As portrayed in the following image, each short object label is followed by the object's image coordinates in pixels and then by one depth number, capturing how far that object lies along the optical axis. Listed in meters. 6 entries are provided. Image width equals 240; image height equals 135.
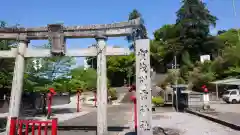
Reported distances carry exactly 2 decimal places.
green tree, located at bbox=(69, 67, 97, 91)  30.98
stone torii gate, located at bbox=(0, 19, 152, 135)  7.64
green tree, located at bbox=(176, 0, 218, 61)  33.82
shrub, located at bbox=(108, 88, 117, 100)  28.55
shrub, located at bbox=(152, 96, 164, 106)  20.21
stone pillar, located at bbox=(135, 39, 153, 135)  6.13
